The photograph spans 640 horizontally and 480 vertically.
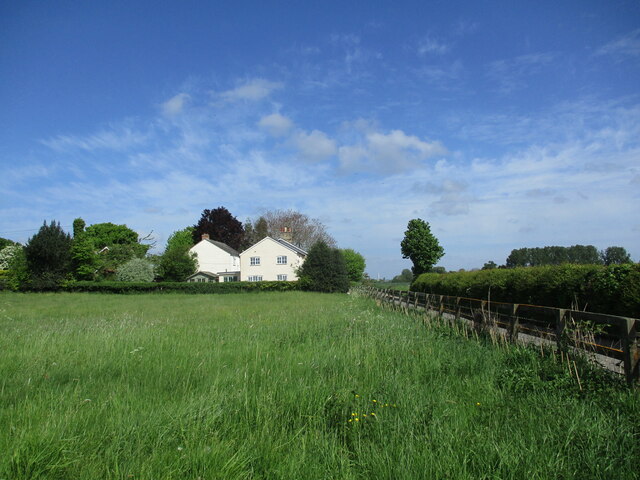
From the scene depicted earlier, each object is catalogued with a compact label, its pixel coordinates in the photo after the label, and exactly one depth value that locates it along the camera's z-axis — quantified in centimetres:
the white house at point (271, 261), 5047
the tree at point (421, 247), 4872
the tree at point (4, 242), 7619
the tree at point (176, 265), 5241
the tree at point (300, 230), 6562
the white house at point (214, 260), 5850
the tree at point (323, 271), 4350
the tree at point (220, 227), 7119
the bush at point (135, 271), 4778
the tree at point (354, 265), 7356
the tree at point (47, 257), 3941
